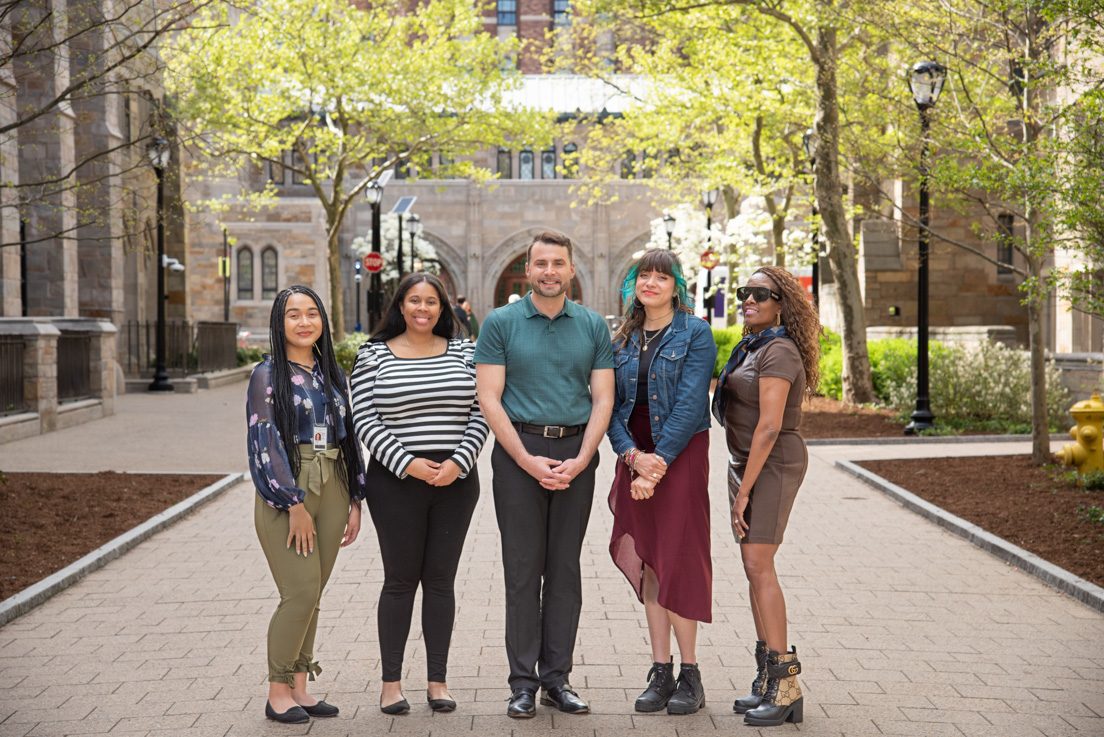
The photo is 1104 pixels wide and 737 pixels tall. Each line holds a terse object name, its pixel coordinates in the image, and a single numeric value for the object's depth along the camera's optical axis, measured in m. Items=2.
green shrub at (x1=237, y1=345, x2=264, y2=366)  32.77
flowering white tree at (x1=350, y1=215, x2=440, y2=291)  54.06
